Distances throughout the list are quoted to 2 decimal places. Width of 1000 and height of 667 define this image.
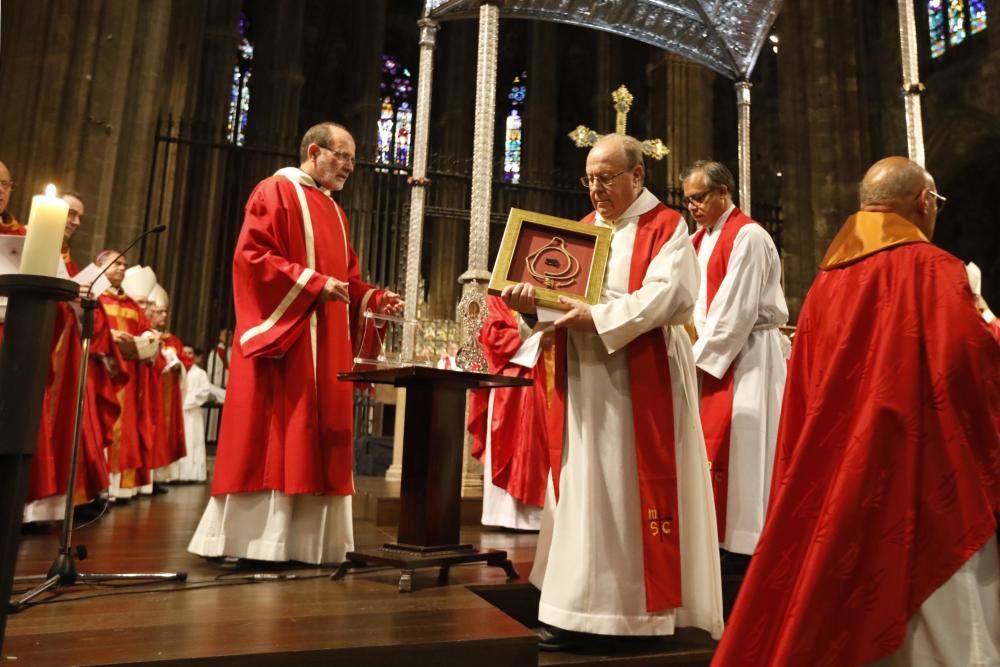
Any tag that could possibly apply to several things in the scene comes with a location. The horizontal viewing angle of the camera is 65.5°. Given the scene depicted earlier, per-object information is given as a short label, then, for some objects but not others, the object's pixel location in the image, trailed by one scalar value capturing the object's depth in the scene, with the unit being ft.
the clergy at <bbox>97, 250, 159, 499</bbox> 19.61
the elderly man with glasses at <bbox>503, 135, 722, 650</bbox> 8.06
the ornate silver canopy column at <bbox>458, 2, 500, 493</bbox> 13.60
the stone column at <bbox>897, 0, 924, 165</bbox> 14.44
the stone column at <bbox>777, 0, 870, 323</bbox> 30.17
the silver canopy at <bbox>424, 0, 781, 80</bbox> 19.43
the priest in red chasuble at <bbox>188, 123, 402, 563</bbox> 10.51
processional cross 15.69
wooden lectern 10.05
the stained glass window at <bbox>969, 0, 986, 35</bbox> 43.96
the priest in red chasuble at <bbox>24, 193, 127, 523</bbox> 13.32
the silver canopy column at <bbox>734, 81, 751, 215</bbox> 18.10
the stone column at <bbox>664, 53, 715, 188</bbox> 39.75
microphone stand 8.69
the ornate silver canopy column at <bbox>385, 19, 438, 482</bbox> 16.43
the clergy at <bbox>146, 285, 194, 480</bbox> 23.85
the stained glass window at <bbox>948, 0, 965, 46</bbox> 45.37
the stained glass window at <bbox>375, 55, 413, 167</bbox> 72.49
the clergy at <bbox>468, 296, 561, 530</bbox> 14.92
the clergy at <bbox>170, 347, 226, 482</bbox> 29.17
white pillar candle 4.16
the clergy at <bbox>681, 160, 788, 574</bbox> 11.55
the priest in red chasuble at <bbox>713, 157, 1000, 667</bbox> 6.11
